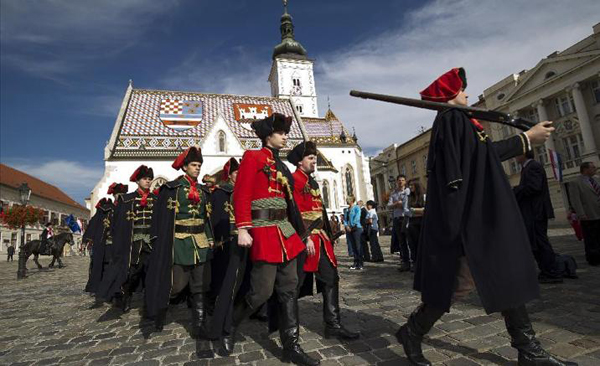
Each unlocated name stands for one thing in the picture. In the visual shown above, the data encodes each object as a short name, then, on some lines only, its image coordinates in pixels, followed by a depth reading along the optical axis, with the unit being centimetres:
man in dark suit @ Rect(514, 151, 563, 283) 480
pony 1371
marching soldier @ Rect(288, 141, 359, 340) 327
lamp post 1190
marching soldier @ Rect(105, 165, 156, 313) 504
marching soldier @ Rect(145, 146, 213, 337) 372
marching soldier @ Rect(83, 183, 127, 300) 590
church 2736
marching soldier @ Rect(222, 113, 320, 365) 277
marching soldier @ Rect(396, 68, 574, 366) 207
